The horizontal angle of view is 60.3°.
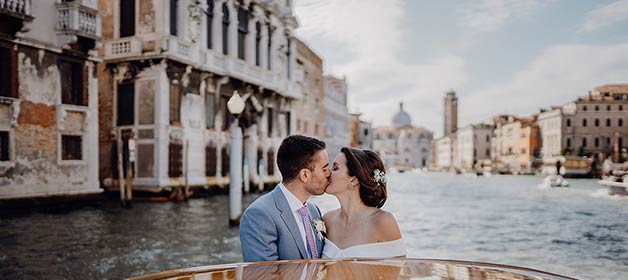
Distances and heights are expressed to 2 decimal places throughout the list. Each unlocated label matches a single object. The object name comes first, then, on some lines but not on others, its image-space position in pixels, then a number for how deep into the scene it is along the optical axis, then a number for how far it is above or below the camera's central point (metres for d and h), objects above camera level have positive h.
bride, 1.89 -0.26
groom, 1.61 -0.21
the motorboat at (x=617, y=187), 17.91 -1.53
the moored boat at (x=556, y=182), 24.00 -1.82
